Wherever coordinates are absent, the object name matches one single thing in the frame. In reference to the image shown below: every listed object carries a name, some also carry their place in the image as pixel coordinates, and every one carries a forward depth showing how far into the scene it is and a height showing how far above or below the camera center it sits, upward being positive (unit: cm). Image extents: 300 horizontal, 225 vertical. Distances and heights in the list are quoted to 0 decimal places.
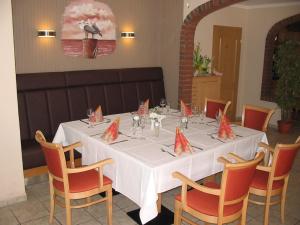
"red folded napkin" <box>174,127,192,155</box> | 273 -74
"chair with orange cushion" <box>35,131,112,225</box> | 263 -109
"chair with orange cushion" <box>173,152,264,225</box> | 228 -110
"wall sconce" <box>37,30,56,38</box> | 442 +32
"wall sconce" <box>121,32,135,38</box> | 530 +37
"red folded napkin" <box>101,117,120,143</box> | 301 -72
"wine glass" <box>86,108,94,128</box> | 361 -65
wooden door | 680 +0
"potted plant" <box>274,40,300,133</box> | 619 -33
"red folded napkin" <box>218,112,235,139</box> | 317 -72
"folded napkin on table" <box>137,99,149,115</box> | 386 -62
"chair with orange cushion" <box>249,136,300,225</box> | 272 -106
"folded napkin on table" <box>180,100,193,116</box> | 393 -65
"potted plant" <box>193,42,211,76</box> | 608 -10
